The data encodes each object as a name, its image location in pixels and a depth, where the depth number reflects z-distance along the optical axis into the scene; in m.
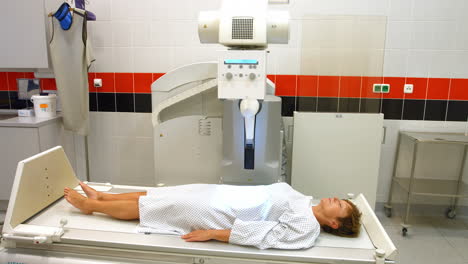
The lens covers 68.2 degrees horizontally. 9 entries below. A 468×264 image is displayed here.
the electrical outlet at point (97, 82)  3.17
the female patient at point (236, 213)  1.66
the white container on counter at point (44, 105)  2.96
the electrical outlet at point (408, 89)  2.96
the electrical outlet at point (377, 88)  2.93
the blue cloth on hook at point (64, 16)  2.70
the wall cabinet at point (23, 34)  2.77
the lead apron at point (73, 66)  2.77
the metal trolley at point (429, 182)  2.72
